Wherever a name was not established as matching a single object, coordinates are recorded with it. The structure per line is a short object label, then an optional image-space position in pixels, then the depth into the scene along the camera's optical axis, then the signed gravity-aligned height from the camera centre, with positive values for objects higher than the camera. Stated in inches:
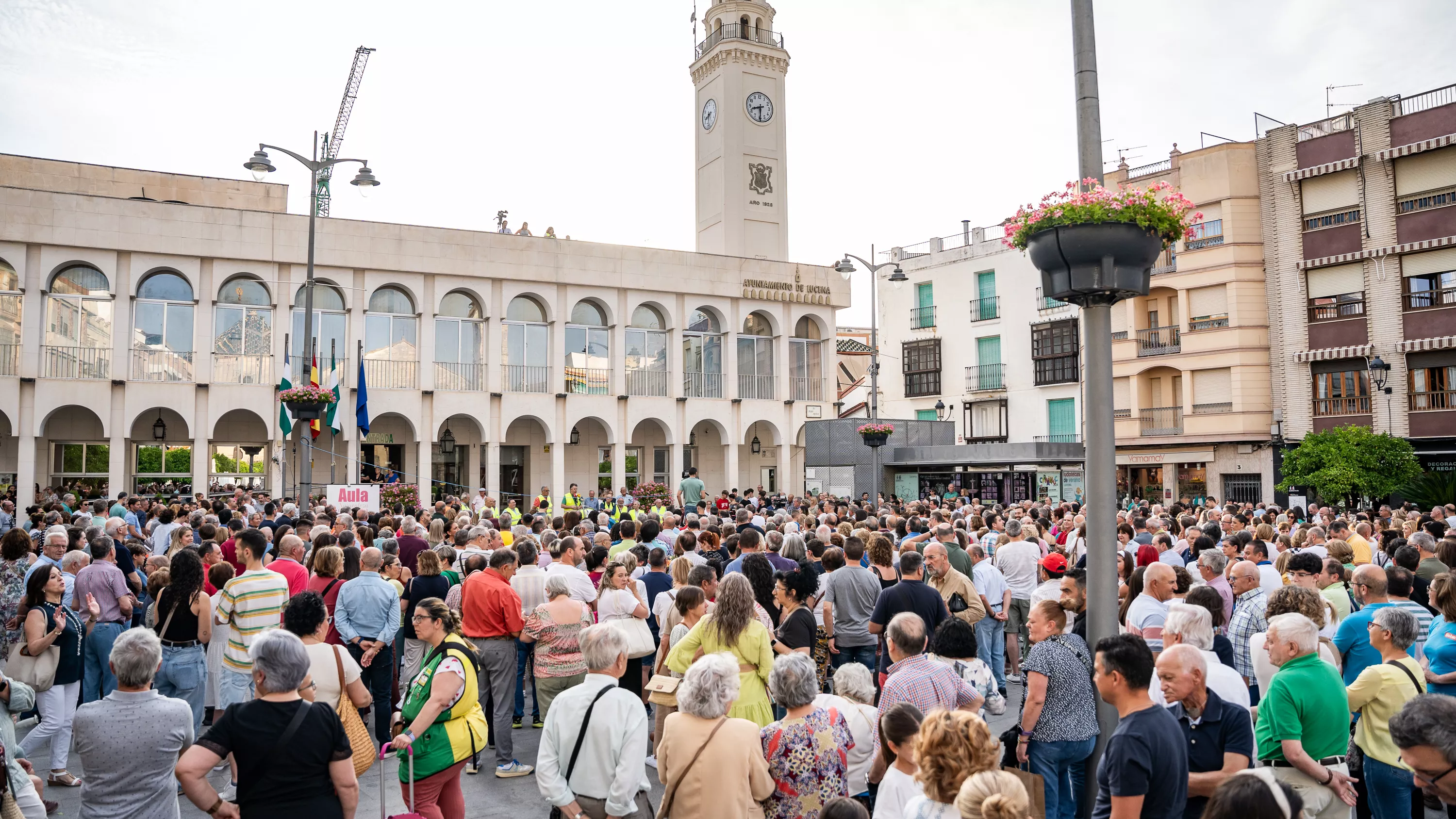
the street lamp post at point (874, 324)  986.7 +140.3
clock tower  1546.5 +526.9
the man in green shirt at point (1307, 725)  184.4 -53.0
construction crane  2037.4 +791.8
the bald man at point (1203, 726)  173.9 -50.9
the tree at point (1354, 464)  962.1 -14.4
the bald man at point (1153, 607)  267.7 -43.6
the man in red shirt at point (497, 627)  313.3 -52.7
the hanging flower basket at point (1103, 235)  210.8 +48.7
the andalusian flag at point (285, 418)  812.6 +49.7
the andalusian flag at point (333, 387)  726.0 +64.7
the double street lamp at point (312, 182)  658.8 +205.1
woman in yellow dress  231.3 -43.2
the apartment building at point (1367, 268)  1116.5 +225.2
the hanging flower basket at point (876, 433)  941.8 +25.8
